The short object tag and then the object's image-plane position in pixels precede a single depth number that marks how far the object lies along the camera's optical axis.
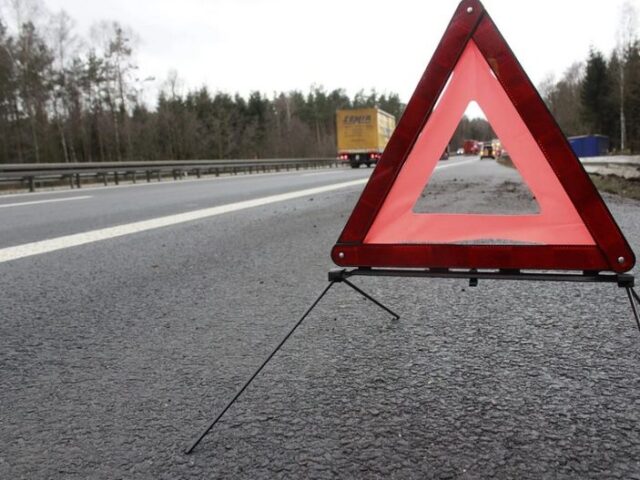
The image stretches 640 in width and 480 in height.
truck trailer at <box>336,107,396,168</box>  35.88
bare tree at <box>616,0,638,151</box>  54.51
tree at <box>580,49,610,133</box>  73.25
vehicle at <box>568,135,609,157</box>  28.48
